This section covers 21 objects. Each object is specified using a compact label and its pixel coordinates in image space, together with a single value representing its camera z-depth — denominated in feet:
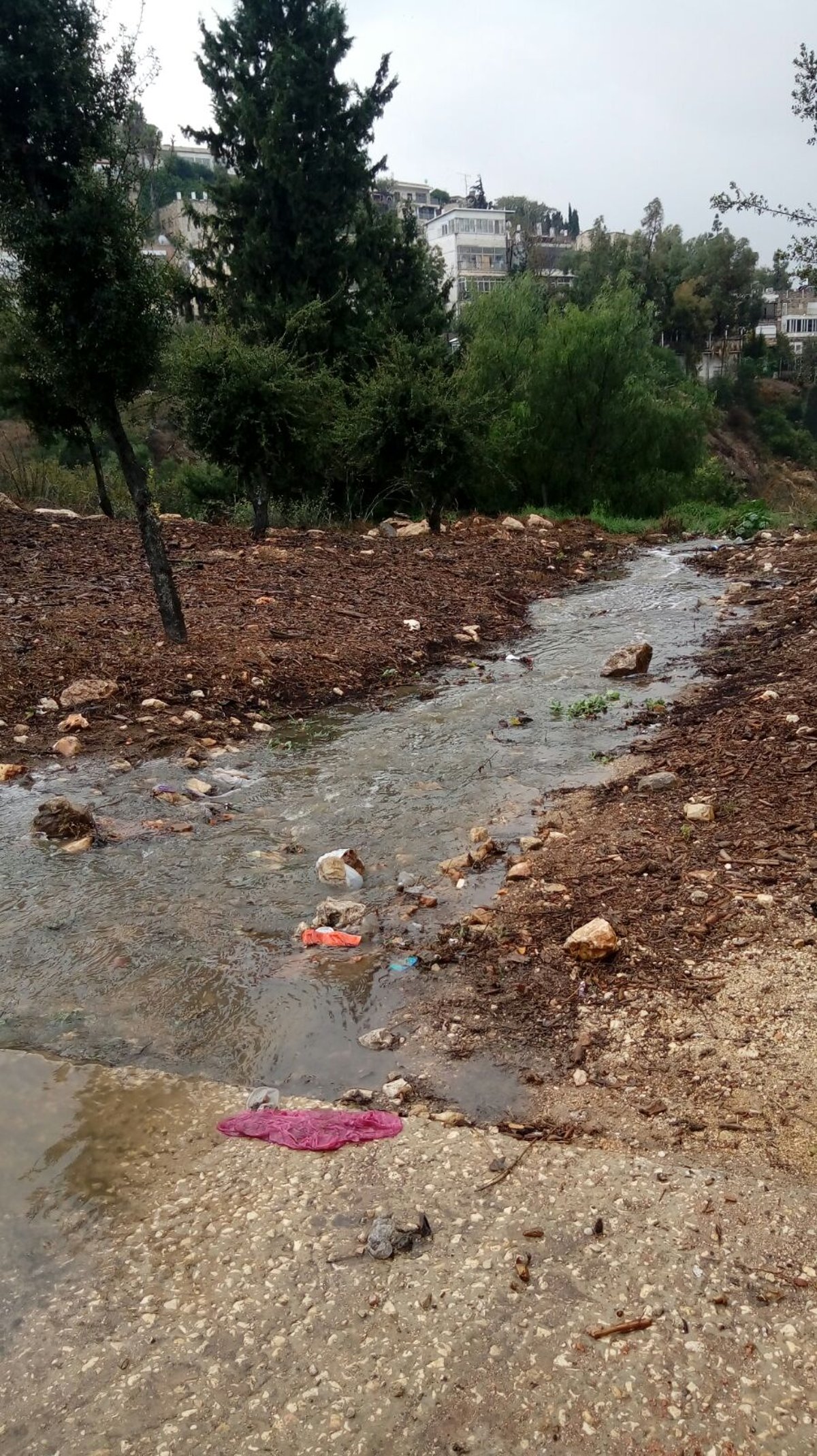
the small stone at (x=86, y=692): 22.25
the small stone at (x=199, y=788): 17.87
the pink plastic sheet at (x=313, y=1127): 8.82
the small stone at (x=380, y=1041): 10.41
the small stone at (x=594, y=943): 11.14
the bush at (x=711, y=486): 81.46
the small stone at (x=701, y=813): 14.38
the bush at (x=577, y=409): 72.13
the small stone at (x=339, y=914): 12.99
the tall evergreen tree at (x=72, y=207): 18.98
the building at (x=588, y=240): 181.37
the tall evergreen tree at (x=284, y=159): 65.51
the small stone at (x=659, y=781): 16.12
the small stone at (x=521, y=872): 13.65
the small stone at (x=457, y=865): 14.29
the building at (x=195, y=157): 234.54
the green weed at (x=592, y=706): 22.80
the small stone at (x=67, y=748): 19.84
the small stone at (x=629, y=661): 26.43
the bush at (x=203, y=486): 70.03
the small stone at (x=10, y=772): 18.60
